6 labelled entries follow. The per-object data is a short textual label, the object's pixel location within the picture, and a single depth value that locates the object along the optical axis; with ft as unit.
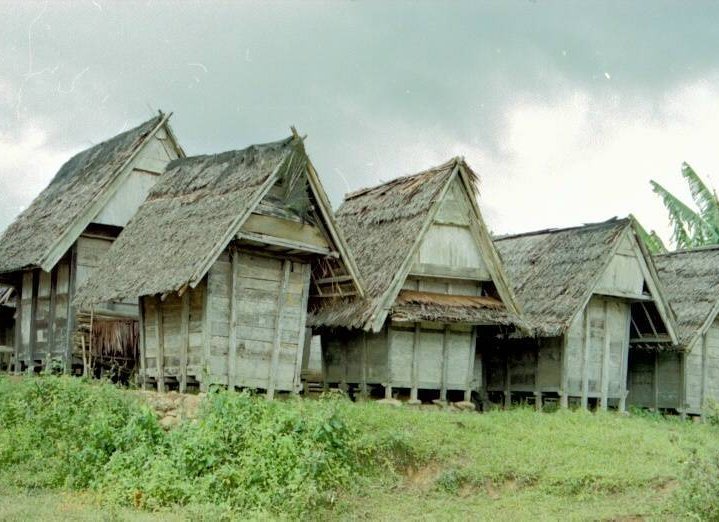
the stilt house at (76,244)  58.54
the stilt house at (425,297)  56.03
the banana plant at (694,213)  92.99
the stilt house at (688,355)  70.90
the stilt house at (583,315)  63.16
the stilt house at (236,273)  48.32
